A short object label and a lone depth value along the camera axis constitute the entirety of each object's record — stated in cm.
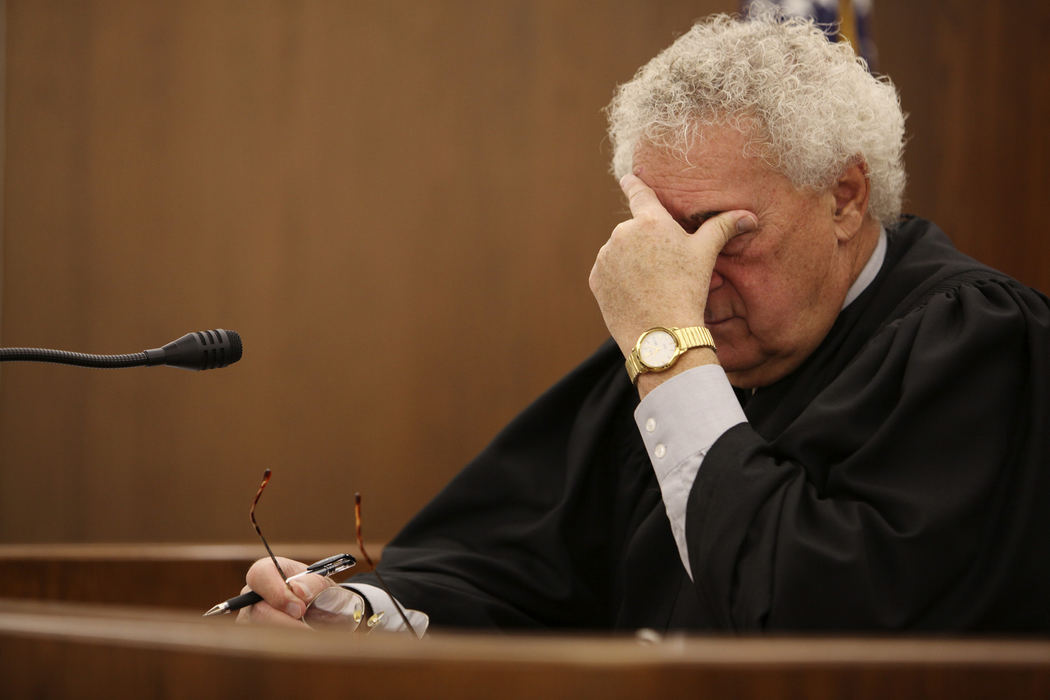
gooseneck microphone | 477
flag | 664
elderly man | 472
